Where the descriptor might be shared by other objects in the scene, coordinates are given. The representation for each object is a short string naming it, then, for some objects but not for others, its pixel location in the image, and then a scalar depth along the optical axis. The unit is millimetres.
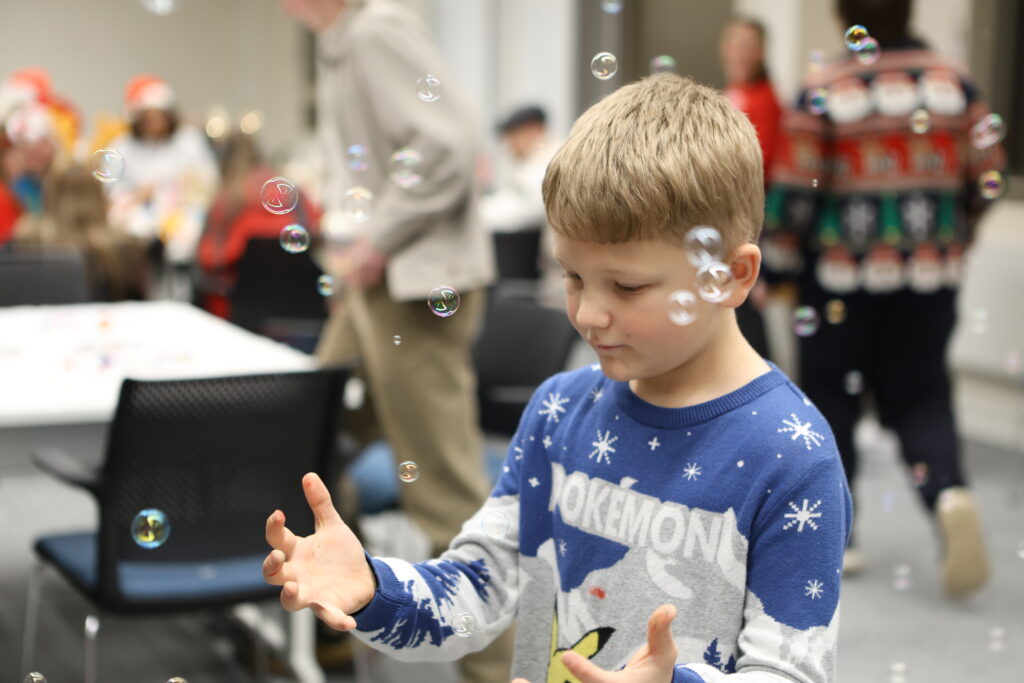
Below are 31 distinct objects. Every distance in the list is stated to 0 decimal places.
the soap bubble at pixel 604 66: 1717
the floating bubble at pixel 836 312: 3357
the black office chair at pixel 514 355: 2924
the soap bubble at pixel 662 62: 1832
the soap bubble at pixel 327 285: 1998
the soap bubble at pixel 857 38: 1789
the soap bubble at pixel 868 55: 1821
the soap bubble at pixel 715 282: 1017
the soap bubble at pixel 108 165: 1989
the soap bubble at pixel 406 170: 2498
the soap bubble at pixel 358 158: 2402
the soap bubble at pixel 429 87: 2213
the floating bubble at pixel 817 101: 2646
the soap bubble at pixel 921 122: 3117
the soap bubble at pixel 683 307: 1020
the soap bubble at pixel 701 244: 1013
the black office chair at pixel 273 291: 4492
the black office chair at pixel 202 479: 2154
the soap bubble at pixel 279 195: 1717
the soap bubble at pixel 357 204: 1987
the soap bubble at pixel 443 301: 1657
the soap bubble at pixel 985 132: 2818
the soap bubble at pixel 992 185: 2768
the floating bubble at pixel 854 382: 3434
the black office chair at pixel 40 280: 3770
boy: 1004
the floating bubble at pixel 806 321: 2648
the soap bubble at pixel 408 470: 1499
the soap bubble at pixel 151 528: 2027
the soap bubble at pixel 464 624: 1144
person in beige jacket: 2492
